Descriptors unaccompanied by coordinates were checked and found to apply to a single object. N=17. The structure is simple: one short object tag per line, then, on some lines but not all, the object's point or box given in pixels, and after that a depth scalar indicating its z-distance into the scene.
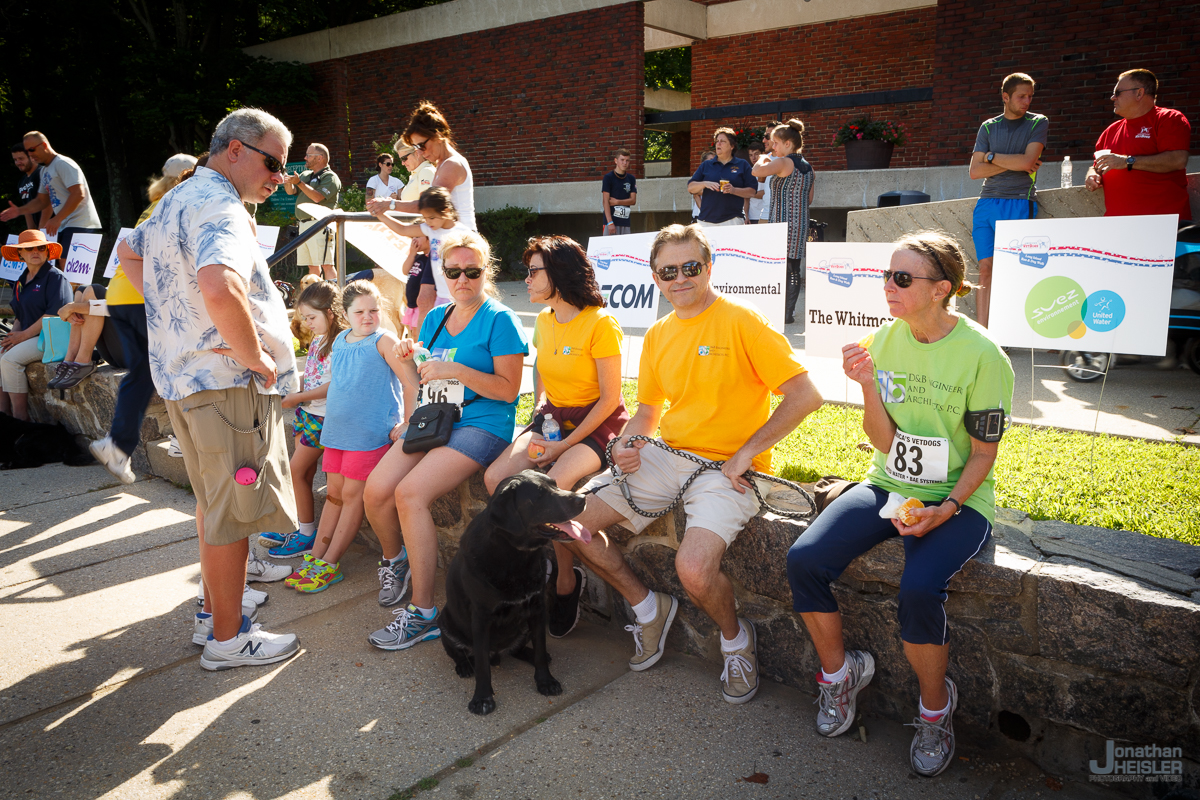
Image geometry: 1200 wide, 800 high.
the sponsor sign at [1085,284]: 3.90
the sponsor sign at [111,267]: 7.17
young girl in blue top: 4.09
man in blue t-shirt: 13.28
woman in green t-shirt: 2.53
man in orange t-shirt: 3.00
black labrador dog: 2.90
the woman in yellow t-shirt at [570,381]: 3.56
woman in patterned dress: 8.20
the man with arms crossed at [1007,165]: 5.97
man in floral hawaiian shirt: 2.91
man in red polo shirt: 5.62
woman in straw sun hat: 7.02
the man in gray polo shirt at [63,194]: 8.20
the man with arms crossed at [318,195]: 8.82
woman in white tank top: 5.69
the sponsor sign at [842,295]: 4.71
